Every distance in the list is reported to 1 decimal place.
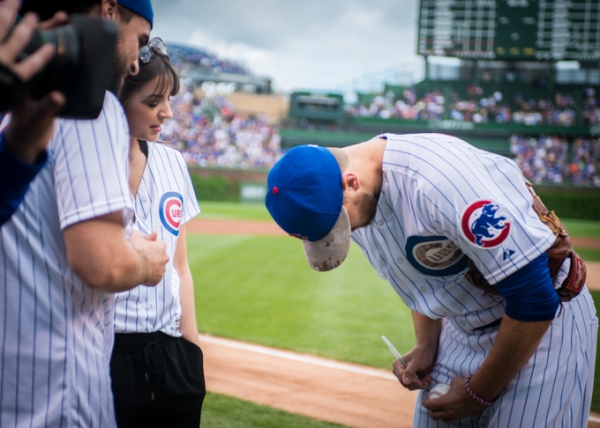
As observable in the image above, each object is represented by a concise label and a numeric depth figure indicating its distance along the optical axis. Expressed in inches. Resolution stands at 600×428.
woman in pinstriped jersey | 78.5
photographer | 48.3
